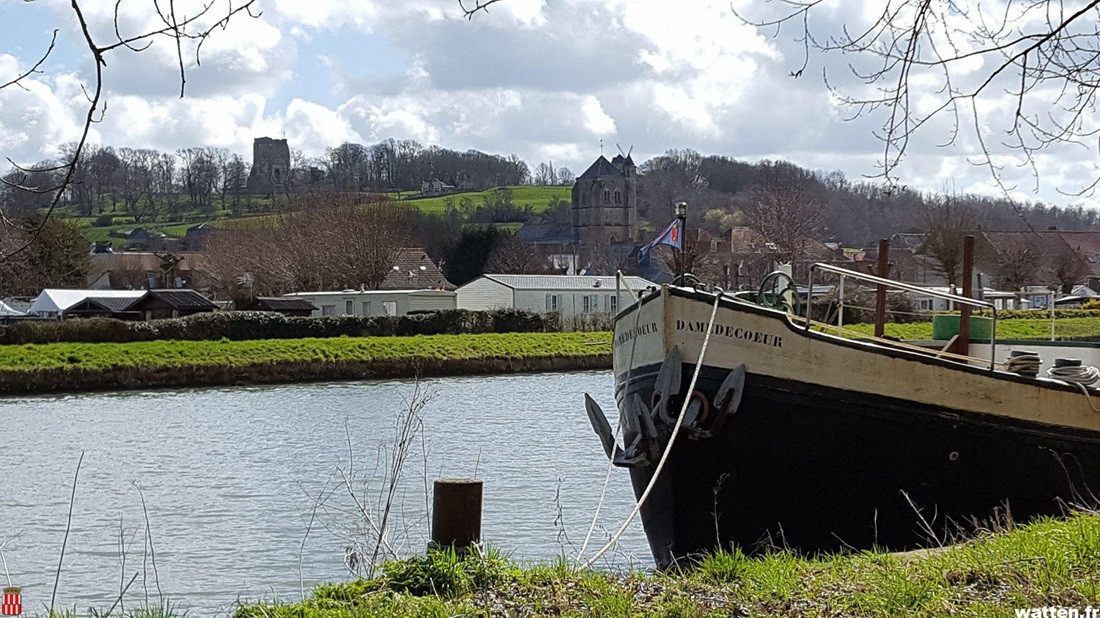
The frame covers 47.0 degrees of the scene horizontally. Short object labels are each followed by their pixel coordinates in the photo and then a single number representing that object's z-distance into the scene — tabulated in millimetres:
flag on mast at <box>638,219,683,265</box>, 14427
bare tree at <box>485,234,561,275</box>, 89938
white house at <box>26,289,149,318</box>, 60281
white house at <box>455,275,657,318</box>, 58312
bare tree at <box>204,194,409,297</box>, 66812
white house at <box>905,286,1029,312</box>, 62800
